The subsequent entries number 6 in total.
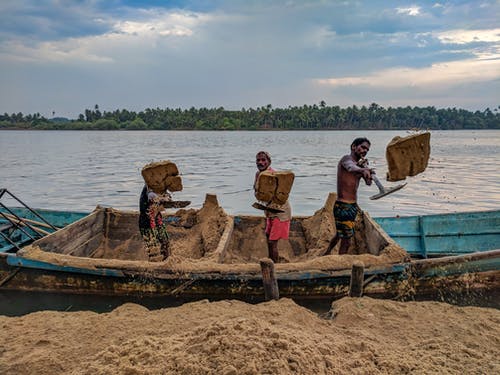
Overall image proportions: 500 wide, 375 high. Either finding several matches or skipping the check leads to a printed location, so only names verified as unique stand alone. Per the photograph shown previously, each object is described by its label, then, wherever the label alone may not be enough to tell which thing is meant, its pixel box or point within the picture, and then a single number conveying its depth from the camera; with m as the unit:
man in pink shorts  5.42
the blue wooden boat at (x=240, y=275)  4.93
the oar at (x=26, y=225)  6.16
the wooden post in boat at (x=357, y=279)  4.55
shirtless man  5.18
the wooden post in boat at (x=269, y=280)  4.62
